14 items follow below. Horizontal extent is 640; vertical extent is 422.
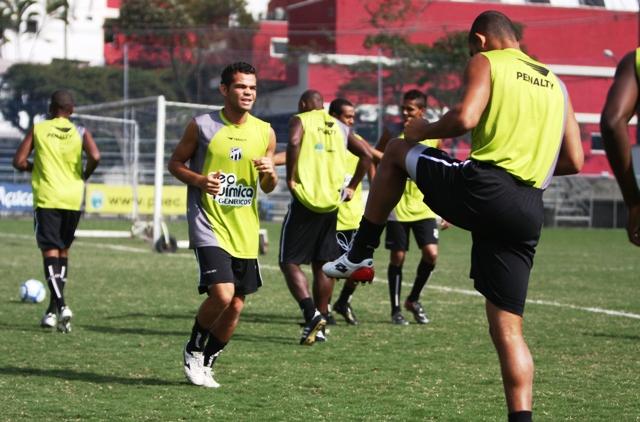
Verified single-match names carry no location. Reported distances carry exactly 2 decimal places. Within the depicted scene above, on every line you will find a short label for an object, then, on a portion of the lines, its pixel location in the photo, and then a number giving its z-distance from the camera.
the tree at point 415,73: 38.25
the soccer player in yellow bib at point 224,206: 7.92
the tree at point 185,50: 39.00
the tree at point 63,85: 36.91
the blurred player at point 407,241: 12.23
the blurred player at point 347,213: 11.61
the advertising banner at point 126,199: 28.56
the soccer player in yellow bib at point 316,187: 11.04
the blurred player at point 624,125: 4.46
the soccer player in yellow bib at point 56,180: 11.20
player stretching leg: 5.48
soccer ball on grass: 13.73
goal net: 27.84
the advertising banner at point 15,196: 35.94
